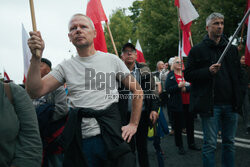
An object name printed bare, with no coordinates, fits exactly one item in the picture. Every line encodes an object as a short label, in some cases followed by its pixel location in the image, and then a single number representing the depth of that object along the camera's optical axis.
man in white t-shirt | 1.75
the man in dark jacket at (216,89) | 2.75
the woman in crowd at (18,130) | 1.25
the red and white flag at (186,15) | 5.39
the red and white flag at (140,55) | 8.17
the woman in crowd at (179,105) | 4.62
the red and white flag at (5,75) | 8.66
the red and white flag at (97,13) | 4.75
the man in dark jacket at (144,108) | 3.24
